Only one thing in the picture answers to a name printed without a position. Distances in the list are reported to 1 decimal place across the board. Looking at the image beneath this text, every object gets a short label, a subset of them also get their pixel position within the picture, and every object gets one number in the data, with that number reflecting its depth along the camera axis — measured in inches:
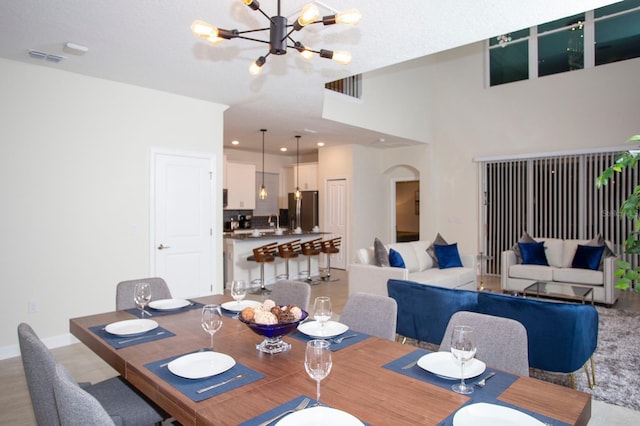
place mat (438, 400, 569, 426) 46.0
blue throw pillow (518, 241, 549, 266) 251.4
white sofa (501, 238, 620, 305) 217.5
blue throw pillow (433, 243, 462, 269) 235.9
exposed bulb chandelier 81.9
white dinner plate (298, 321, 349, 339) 76.3
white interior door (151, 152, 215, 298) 188.9
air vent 139.3
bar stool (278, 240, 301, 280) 260.7
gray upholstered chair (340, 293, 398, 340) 86.5
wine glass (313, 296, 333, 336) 71.1
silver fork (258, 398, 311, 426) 46.3
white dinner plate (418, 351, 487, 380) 57.9
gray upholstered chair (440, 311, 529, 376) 68.0
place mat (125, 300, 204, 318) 93.4
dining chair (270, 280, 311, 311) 105.0
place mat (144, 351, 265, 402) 53.9
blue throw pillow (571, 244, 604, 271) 228.1
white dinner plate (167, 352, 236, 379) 58.9
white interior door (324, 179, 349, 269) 344.2
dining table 48.6
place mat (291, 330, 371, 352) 71.9
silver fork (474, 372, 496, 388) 56.1
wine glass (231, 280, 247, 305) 88.4
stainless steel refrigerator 370.3
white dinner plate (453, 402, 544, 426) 45.3
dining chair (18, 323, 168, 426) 57.2
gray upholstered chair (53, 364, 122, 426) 43.3
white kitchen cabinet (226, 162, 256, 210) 346.0
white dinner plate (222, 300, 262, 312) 94.7
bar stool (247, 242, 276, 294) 246.4
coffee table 201.8
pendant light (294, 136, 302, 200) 318.8
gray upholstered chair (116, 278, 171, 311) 105.6
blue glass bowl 65.8
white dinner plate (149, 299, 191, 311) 96.4
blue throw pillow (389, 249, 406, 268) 195.6
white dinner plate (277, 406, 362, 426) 45.0
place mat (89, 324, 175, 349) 74.1
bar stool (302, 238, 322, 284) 280.4
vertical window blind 274.7
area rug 116.2
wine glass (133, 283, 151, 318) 90.2
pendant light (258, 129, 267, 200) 302.1
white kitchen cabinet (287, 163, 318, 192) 375.9
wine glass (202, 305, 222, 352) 68.3
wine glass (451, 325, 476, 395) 53.6
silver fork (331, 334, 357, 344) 74.3
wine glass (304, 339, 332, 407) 48.9
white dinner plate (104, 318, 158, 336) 78.5
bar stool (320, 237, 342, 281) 288.4
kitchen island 258.8
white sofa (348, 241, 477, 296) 187.9
